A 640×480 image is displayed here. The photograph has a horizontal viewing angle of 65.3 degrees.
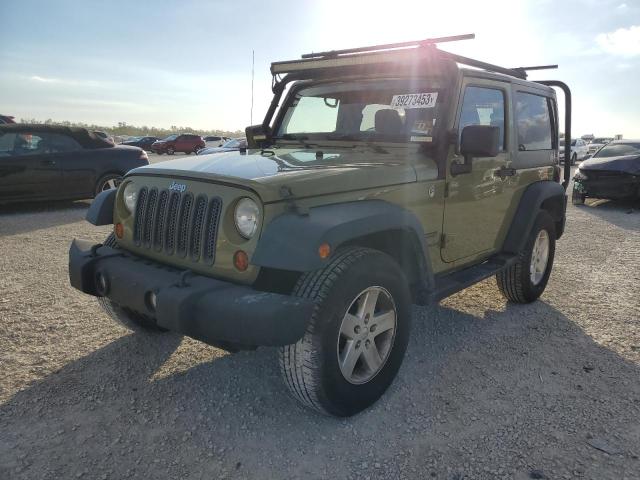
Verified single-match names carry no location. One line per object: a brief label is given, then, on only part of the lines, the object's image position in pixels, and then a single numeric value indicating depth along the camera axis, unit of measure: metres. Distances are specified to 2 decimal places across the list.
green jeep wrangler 2.42
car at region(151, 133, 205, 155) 33.97
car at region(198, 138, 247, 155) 21.20
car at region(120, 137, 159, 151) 37.49
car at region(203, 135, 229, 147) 39.41
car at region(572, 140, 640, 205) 10.81
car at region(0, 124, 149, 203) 8.80
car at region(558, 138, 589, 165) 27.41
